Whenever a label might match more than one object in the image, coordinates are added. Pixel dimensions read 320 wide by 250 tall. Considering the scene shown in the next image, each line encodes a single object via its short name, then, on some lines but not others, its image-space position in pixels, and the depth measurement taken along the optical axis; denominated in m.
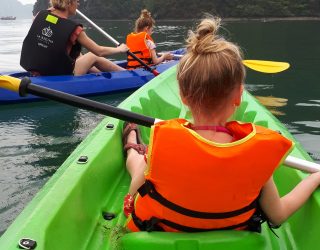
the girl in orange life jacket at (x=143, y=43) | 4.27
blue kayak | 3.36
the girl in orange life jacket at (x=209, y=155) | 0.94
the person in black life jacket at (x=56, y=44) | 3.37
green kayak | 1.03
